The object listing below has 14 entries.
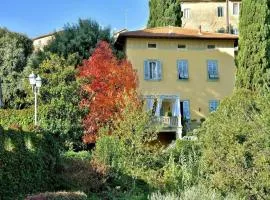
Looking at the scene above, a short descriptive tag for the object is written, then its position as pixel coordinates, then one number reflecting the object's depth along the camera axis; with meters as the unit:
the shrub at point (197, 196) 12.32
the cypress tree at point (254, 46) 37.28
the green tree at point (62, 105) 32.09
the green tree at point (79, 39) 39.19
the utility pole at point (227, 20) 57.16
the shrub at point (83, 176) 19.42
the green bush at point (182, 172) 18.66
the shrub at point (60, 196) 13.86
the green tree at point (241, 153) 14.45
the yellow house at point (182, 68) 39.44
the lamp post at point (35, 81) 24.80
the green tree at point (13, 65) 39.03
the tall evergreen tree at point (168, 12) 46.50
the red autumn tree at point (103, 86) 32.34
